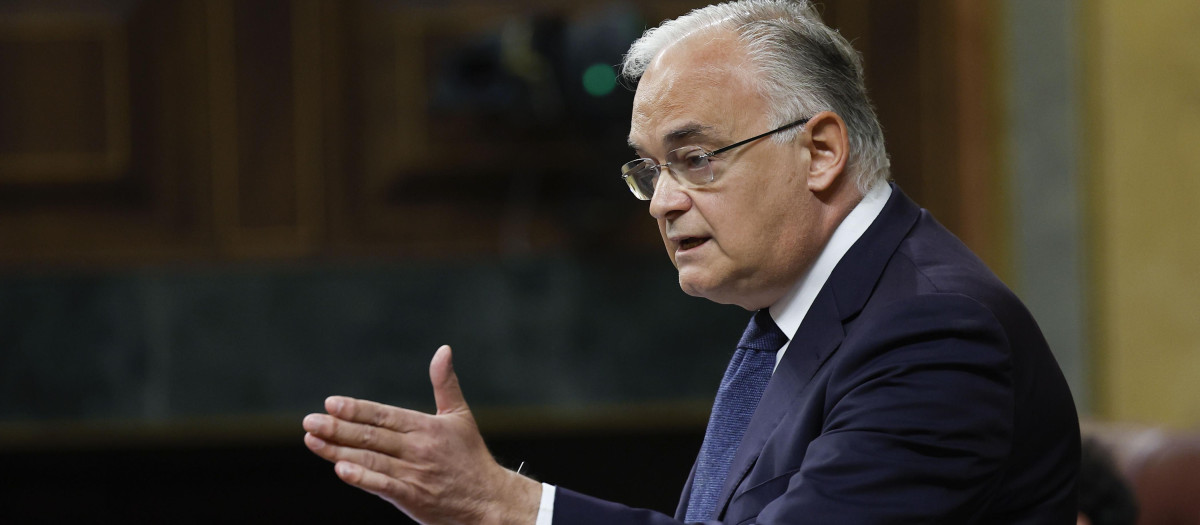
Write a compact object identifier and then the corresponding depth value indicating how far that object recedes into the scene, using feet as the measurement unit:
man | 17.50
